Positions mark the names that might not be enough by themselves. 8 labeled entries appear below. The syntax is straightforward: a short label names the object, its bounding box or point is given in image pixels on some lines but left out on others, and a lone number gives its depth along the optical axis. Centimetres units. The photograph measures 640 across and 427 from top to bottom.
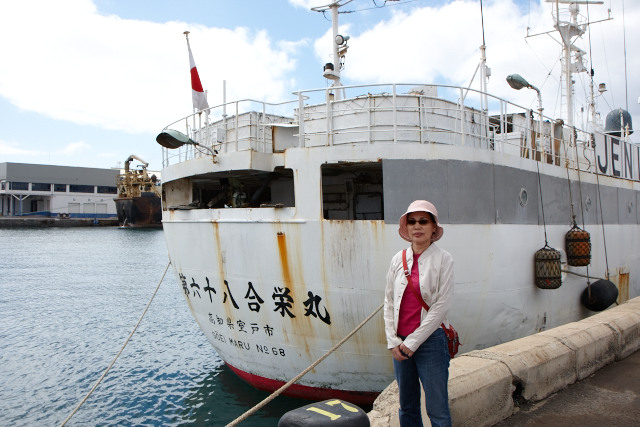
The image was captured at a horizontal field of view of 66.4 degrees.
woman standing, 340
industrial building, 8319
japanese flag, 969
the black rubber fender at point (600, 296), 970
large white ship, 694
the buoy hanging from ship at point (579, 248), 897
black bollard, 279
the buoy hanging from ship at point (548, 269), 796
